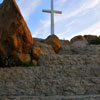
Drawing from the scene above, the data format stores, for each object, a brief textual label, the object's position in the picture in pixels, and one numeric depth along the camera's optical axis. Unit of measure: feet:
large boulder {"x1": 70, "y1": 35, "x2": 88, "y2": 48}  60.25
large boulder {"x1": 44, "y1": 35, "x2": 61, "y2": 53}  34.24
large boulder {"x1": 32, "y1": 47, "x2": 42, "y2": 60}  22.66
